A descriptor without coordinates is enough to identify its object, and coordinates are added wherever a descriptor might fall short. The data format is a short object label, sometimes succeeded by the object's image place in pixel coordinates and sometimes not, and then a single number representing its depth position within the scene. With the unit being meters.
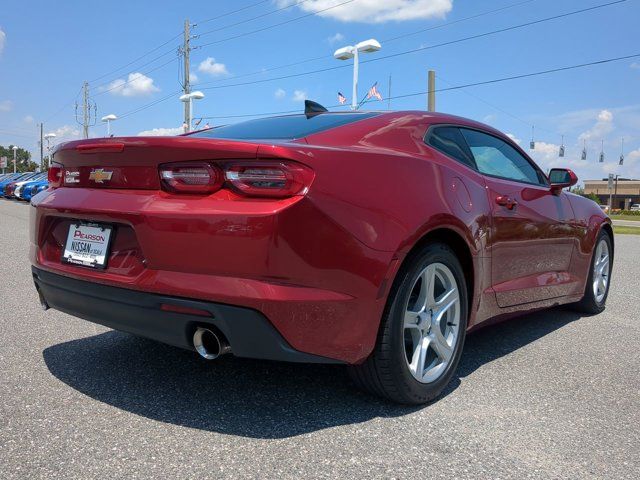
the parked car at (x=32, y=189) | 23.78
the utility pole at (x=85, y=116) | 64.94
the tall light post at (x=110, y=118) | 37.25
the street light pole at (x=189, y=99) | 29.00
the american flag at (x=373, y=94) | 21.52
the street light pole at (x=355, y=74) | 19.73
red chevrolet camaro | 2.22
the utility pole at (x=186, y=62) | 31.97
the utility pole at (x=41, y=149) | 79.47
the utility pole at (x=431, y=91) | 21.00
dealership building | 103.62
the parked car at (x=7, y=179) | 30.94
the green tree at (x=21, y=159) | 129.00
